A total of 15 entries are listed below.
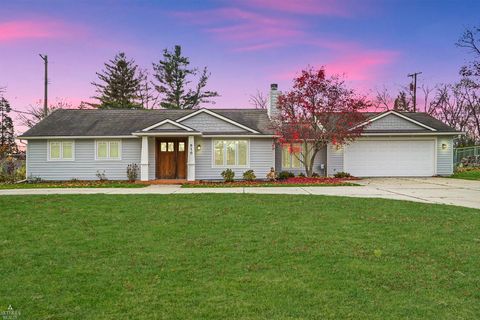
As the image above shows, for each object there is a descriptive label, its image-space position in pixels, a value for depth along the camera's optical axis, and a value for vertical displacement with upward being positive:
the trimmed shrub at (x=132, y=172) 19.31 -0.64
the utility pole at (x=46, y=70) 27.27 +6.61
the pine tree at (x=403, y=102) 43.78 +6.67
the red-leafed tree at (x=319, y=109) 18.39 +2.48
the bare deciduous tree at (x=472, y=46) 22.69 +6.95
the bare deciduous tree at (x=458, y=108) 43.06 +5.99
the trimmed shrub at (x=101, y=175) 19.61 -0.81
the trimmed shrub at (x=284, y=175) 19.86 -0.85
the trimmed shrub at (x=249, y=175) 19.00 -0.80
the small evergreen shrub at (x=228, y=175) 18.67 -0.79
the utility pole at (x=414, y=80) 37.87 +8.31
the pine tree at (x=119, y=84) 45.41 +9.32
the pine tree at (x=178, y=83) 44.53 +9.23
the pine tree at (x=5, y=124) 45.71 +4.44
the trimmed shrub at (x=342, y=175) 20.17 -0.87
